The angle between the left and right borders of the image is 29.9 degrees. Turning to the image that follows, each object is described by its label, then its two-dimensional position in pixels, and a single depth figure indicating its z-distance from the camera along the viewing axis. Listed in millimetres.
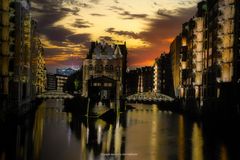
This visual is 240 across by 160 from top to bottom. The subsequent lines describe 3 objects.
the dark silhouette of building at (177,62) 185750
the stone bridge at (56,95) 165500
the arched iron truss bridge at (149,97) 174500
